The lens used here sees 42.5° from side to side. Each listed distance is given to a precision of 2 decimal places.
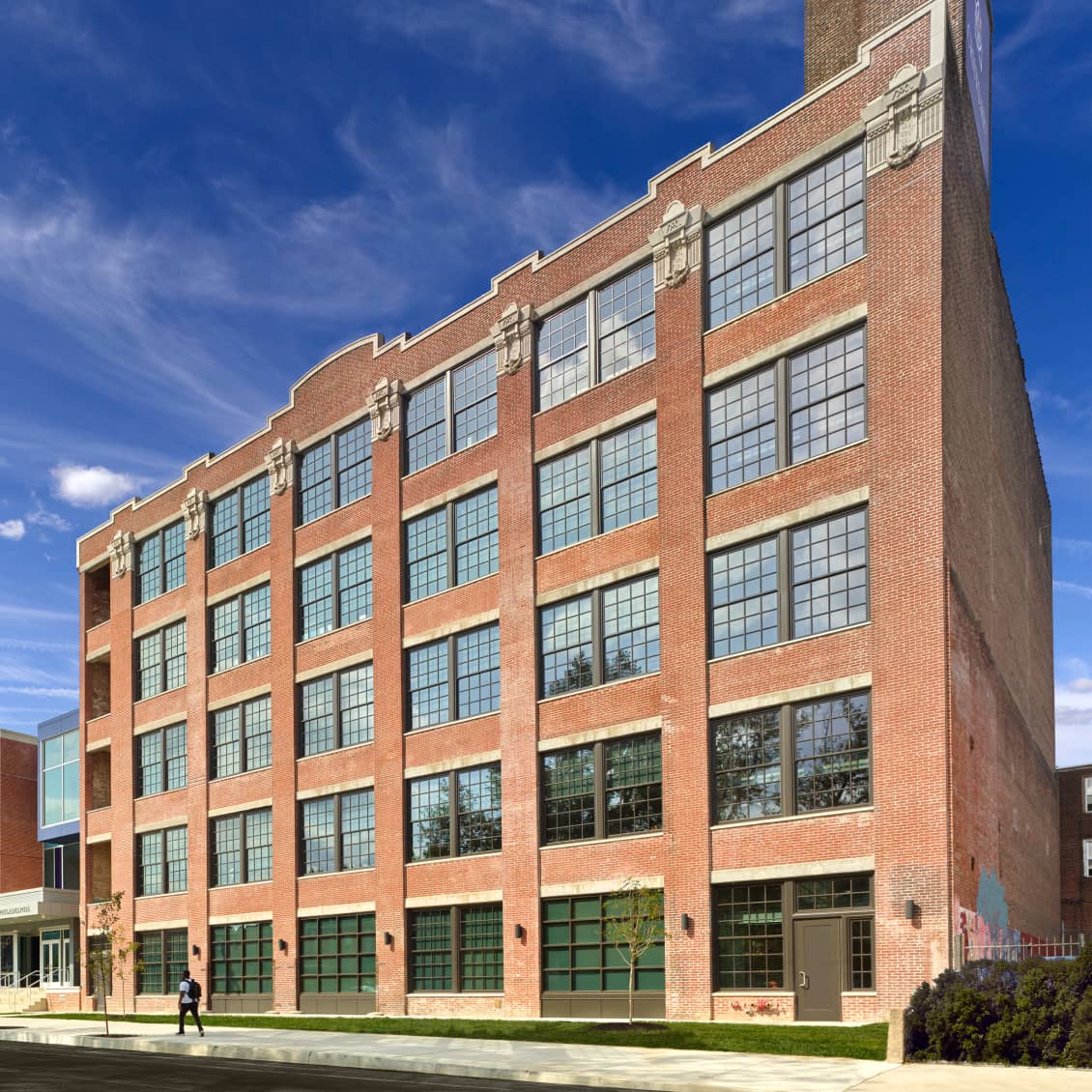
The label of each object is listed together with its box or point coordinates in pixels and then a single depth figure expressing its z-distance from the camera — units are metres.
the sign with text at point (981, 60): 37.44
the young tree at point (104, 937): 45.49
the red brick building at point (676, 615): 29.70
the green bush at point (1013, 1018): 21.33
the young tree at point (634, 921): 31.33
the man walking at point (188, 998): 37.19
